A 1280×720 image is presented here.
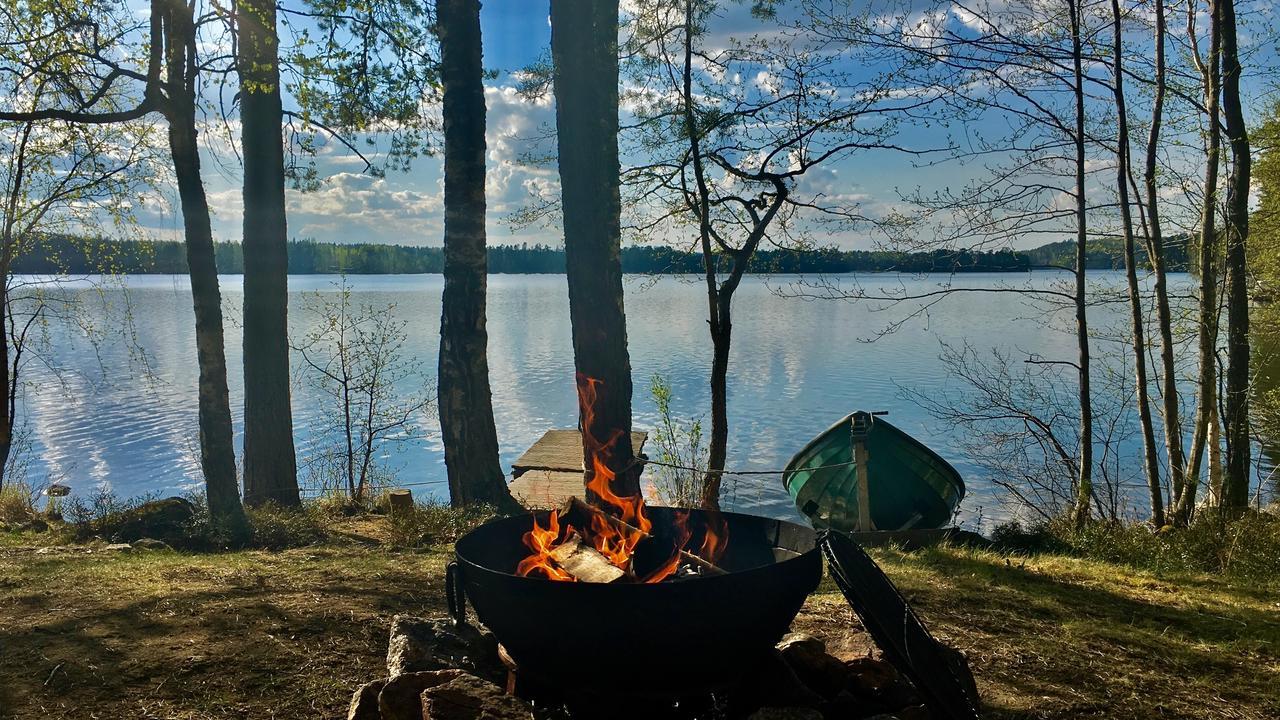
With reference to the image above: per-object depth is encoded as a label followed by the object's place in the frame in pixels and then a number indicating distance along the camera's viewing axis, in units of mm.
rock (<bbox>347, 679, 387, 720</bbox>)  2895
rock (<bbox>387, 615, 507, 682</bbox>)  3130
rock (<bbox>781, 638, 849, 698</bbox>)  3154
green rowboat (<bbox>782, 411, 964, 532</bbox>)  9859
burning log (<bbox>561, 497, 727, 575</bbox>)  3416
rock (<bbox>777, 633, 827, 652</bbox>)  3244
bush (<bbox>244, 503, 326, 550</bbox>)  6773
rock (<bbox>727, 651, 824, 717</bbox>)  2945
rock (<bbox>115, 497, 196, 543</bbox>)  6754
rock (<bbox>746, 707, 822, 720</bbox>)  2752
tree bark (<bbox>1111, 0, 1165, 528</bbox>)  7688
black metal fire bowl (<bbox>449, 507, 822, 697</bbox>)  2592
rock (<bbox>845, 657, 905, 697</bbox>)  3059
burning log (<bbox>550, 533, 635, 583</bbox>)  2900
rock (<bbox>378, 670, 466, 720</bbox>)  2793
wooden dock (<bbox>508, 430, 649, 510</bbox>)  11875
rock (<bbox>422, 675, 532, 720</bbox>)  2641
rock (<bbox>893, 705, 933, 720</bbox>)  2871
